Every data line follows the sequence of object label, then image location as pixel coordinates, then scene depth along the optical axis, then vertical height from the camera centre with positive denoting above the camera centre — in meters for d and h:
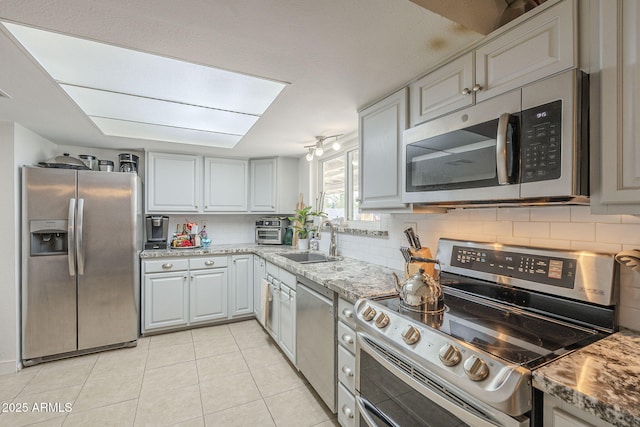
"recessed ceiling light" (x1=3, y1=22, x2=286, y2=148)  1.40 +0.77
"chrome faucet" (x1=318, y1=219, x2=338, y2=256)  2.91 -0.30
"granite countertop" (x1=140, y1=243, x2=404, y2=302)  1.65 -0.43
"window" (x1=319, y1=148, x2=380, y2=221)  2.94 +0.30
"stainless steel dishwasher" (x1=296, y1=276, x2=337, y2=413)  1.78 -0.84
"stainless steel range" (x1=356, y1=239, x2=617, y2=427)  0.84 -0.44
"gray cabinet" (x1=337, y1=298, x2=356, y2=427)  1.58 -0.84
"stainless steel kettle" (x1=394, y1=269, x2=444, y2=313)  1.30 -0.37
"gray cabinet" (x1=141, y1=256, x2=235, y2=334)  3.09 -0.88
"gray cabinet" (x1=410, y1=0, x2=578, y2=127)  0.99 +0.61
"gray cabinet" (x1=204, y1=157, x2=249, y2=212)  3.70 +0.37
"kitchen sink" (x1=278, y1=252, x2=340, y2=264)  3.10 -0.47
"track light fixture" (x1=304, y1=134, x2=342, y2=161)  2.67 +0.70
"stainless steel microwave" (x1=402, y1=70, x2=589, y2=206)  0.94 +0.25
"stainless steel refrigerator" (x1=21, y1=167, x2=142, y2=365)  2.51 -0.45
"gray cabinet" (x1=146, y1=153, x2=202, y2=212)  3.40 +0.37
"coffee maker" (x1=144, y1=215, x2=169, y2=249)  3.37 -0.23
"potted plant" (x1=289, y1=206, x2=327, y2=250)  3.35 -0.17
